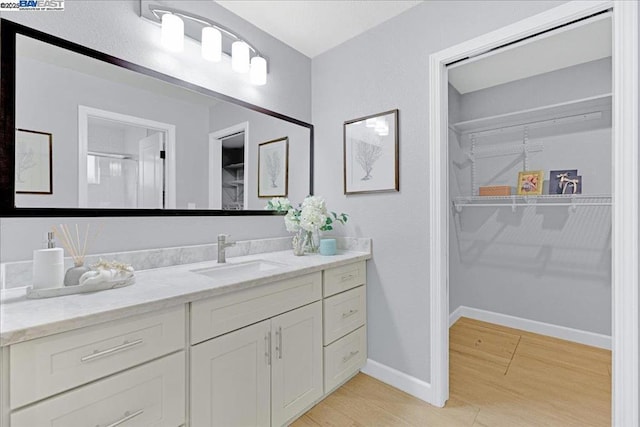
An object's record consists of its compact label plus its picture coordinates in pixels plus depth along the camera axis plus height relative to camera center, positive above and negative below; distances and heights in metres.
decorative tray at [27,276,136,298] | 1.04 -0.27
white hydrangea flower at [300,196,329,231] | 2.02 -0.01
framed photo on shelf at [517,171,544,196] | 2.67 +0.26
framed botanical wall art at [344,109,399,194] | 2.00 +0.41
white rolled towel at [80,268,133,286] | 1.11 -0.24
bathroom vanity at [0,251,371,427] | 0.85 -0.50
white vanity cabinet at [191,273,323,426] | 1.21 -0.68
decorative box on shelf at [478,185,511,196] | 2.76 +0.20
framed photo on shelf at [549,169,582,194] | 2.51 +0.26
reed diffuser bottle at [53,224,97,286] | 1.15 -0.15
